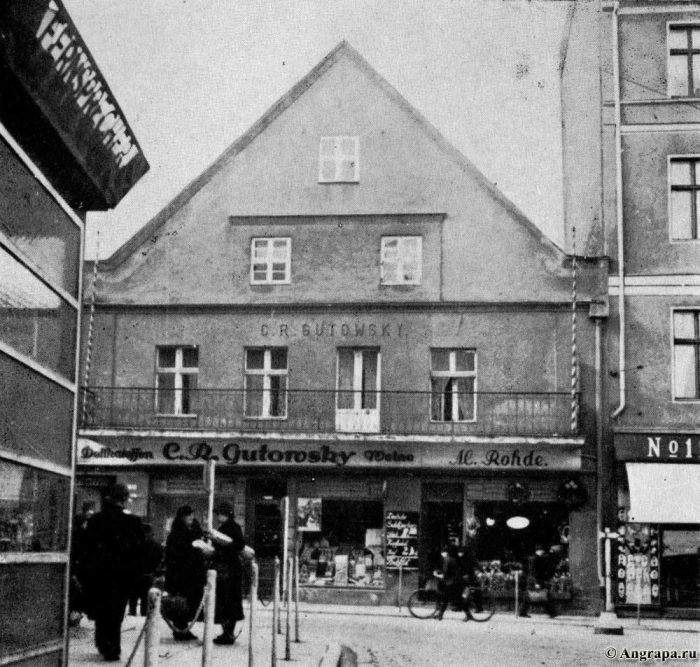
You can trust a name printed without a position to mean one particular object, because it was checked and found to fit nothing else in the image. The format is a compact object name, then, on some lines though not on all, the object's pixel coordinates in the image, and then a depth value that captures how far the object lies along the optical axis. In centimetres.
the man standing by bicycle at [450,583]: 2138
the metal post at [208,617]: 713
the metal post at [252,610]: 941
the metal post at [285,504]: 1931
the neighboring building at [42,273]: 532
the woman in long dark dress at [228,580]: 1341
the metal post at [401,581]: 2572
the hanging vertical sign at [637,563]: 2406
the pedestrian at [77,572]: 1102
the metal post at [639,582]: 2310
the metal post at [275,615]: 1037
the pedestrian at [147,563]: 1116
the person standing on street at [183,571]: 1292
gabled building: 2561
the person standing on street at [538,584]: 2391
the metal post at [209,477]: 1233
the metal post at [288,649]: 1198
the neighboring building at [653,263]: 2430
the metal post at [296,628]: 1428
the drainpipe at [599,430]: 2479
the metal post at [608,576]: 2388
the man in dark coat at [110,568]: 1066
